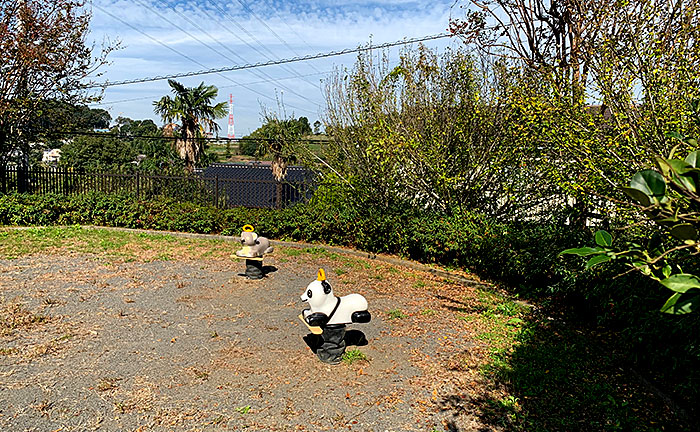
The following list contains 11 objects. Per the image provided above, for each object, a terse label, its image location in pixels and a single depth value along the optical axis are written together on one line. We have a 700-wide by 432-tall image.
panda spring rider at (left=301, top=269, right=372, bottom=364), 4.83
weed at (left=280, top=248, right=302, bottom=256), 10.10
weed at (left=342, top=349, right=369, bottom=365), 4.90
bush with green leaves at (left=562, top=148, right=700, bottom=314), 1.04
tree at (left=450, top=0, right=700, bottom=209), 5.11
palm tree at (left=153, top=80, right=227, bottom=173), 26.52
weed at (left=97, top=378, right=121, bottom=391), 4.21
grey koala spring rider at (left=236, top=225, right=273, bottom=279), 7.86
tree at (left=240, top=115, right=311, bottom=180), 12.08
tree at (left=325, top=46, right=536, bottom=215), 8.91
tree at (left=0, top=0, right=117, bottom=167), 13.26
